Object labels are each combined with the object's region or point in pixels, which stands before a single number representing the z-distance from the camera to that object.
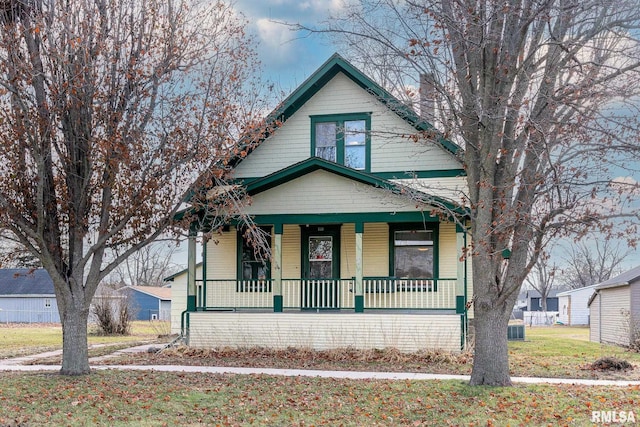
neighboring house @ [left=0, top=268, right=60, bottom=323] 52.19
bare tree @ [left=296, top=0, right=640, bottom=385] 9.98
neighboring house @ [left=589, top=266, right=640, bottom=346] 22.06
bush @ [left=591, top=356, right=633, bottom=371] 14.09
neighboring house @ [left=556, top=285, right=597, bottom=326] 54.03
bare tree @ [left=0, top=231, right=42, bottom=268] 13.05
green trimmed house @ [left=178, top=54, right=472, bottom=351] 17.05
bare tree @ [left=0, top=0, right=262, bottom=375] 11.98
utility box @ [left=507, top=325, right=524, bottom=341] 24.80
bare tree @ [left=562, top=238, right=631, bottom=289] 62.01
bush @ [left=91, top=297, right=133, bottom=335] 28.48
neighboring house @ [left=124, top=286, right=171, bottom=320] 57.41
